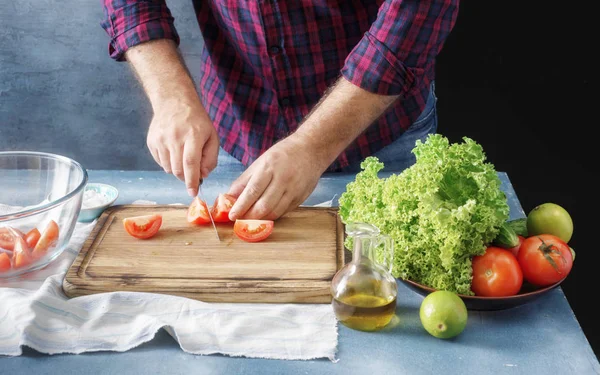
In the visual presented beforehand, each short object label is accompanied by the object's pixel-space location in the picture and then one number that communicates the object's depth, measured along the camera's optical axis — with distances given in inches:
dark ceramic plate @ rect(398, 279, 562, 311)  46.9
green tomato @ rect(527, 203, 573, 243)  54.0
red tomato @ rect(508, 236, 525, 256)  50.4
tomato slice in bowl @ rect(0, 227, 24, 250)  52.9
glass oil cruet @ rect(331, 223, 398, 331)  45.8
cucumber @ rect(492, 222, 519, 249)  49.6
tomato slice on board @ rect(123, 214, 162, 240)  60.2
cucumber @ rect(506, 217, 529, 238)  54.5
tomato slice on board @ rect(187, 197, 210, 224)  62.9
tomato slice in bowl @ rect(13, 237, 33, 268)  53.4
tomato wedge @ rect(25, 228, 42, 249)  53.9
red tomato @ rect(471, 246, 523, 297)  47.3
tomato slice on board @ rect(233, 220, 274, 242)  59.6
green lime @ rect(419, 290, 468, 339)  44.3
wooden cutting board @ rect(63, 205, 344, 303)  51.7
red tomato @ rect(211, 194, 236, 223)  63.2
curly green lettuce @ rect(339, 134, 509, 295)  47.3
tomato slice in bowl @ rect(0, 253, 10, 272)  52.9
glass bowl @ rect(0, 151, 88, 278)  52.9
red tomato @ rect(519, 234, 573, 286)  48.0
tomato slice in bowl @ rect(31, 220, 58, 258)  54.2
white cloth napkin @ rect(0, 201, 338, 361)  44.9
